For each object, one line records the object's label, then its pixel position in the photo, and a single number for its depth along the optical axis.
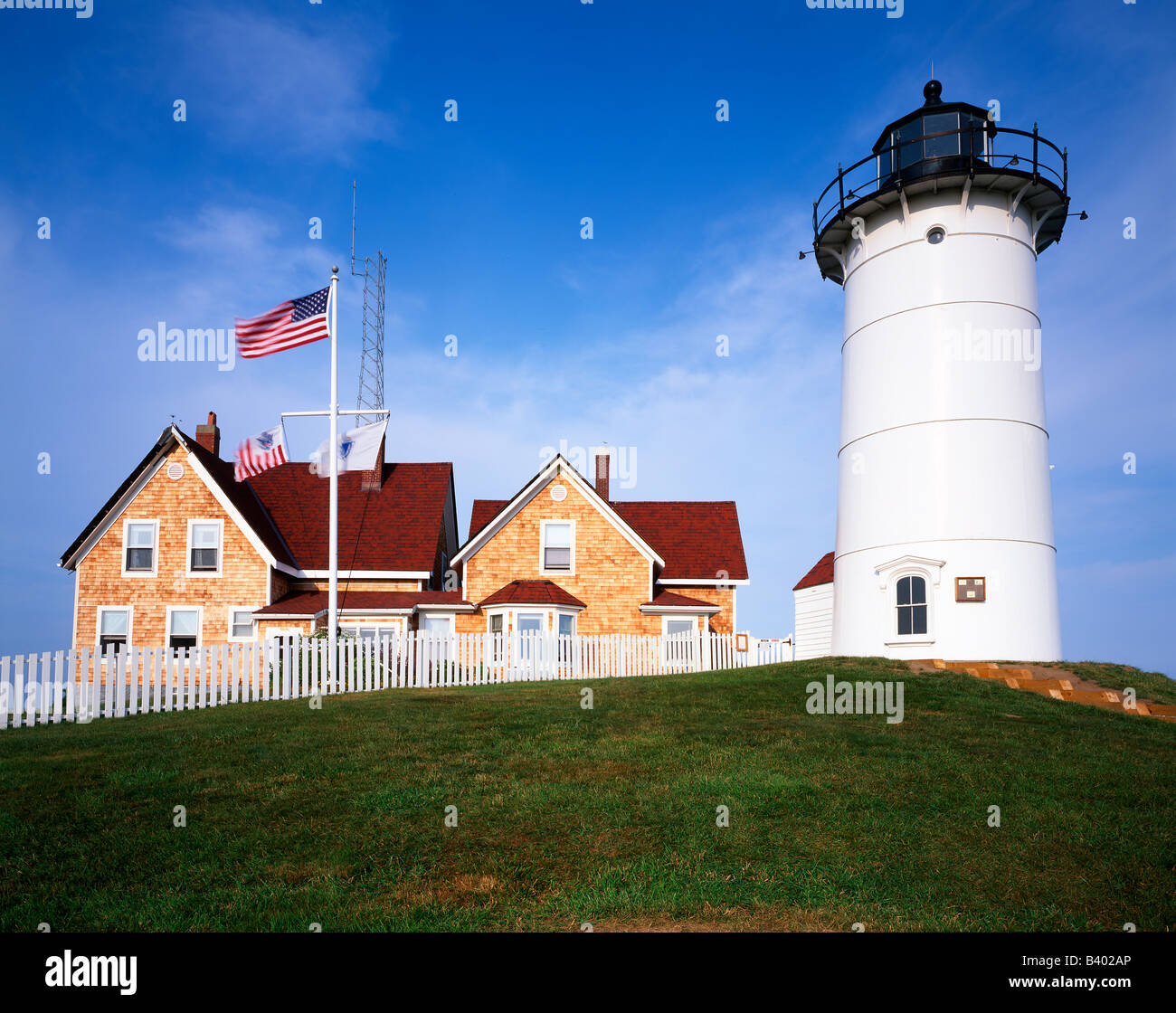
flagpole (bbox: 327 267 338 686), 21.41
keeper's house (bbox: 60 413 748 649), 28.52
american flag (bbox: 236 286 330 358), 21.89
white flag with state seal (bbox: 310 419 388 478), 24.02
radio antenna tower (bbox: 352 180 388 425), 35.22
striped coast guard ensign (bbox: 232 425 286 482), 22.88
